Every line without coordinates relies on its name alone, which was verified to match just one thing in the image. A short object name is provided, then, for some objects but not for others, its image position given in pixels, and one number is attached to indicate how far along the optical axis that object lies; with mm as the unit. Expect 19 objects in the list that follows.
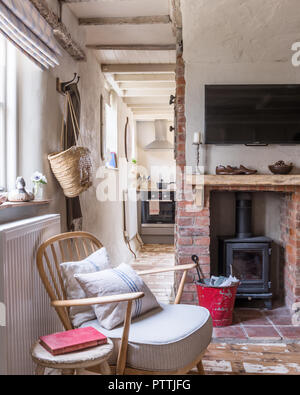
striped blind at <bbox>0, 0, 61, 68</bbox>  1948
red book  1636
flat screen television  3438
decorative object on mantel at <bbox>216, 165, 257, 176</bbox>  3396
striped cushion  1981
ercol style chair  1782
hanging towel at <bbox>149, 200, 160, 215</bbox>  7609
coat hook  2843
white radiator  1683
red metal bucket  3188
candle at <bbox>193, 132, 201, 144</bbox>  3406
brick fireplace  3365
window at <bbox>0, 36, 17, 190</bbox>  2328
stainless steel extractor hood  8039
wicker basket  2582
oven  7523
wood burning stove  3598
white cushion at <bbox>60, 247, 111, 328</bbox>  2080
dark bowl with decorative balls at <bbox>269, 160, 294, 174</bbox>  3363
